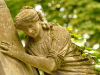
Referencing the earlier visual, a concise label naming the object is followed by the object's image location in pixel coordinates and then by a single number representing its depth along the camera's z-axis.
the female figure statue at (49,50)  4.53
